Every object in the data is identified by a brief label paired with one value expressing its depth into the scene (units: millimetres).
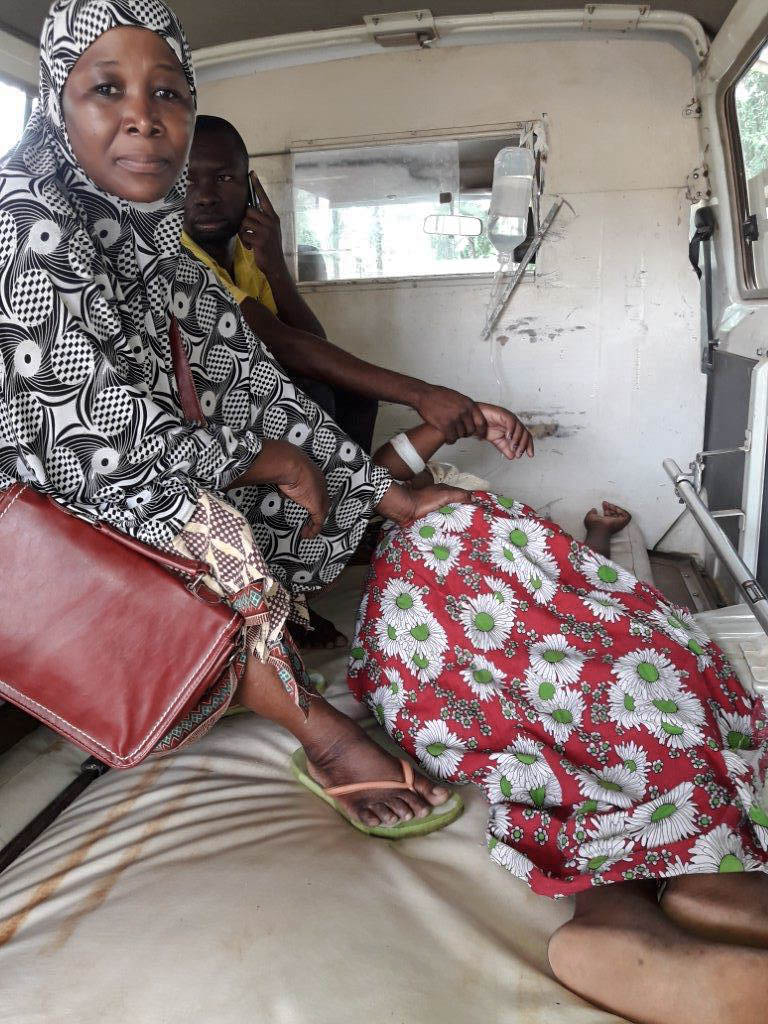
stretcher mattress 1060
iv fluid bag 2902
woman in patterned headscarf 1274
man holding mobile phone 2102
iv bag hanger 2932
